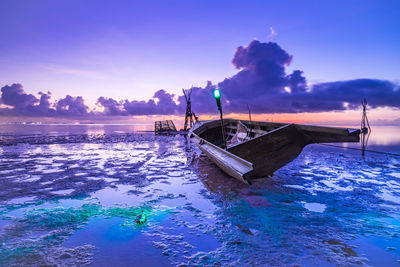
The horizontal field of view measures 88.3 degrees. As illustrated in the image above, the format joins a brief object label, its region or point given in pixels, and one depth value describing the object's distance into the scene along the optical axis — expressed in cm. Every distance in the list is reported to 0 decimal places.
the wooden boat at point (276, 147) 538
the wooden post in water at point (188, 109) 4089
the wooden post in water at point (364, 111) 3838
